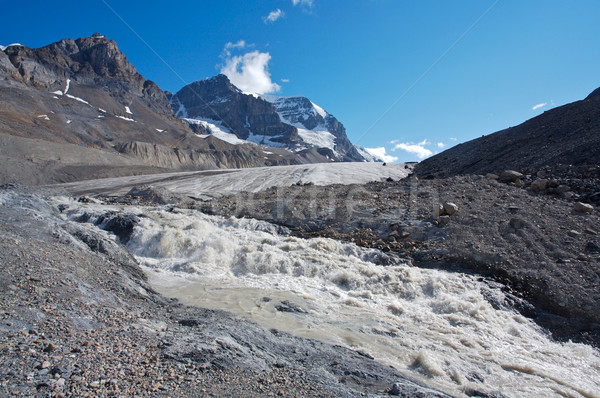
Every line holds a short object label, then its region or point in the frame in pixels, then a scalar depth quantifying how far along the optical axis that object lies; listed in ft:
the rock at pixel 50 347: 15.28
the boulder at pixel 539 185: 55.01
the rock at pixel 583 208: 45.79
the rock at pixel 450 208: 50.47
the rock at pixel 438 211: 50.54
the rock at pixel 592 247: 38.60
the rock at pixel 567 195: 50.72
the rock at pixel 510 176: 61.46
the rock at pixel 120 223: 44.65
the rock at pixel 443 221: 48.39
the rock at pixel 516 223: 44.61
